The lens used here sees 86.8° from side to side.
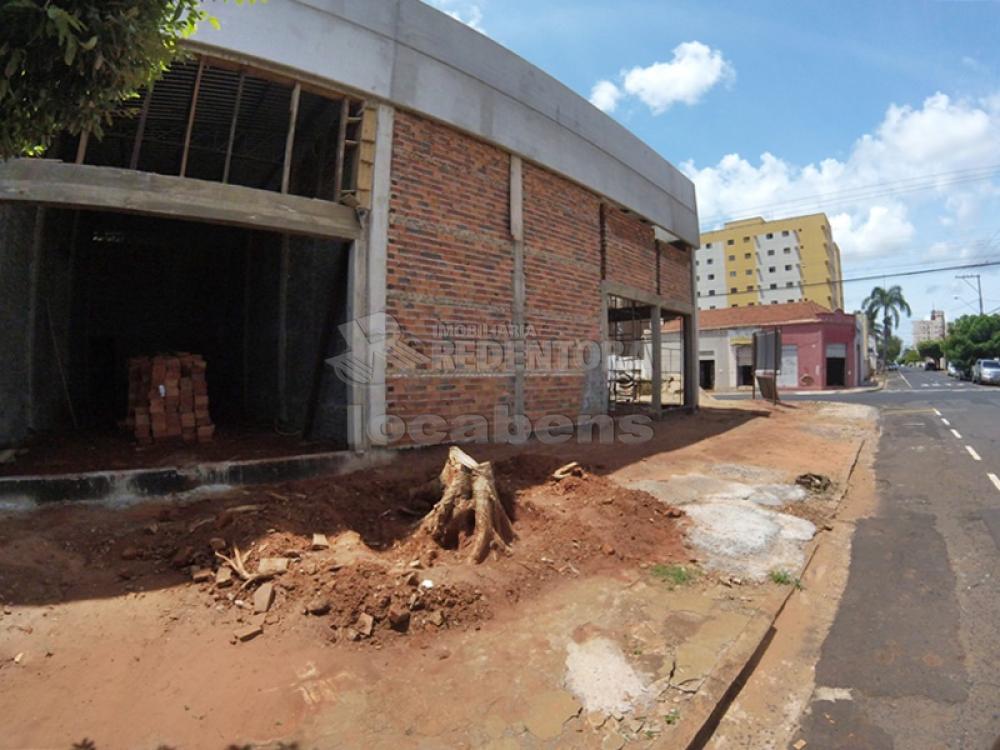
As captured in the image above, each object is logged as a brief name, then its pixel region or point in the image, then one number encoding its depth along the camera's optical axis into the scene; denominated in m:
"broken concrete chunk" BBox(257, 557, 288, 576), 3.71
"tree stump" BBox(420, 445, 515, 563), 4.32
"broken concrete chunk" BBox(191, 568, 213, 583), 3.71
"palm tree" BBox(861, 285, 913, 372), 59.25
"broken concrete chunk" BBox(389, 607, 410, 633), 3.34
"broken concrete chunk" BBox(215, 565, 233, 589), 3.64
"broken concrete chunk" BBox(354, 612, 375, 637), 3.26
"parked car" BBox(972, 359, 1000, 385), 32.28
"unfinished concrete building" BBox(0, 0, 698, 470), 6.04
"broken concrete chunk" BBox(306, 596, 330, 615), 3.39
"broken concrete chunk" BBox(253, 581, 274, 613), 3.43
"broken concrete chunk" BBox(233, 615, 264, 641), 3.19
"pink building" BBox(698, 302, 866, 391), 31.33
